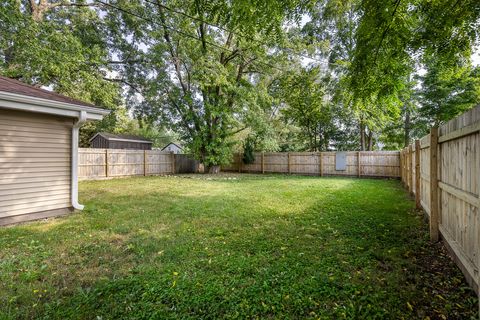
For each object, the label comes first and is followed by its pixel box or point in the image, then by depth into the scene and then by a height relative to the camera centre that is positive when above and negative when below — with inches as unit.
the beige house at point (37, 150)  163.2 +9.0
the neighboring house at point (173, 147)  1495.8 +95.6
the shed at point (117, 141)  799.7 +72.3
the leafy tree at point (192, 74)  482.9 +196.1
